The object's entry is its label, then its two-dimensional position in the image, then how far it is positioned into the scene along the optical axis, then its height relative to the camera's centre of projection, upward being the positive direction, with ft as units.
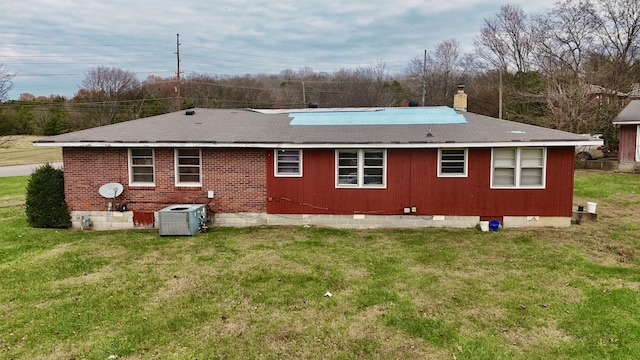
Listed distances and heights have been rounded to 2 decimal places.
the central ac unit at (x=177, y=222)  41.06 -6.80
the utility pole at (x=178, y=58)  115.81 +28.50
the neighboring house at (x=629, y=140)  79.56 +3.28
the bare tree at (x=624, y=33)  122.83 +37.56
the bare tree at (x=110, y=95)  167.32 +27.33
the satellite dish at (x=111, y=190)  43.91 -3.90
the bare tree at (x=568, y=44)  128.26 +35.96
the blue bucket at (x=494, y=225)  41.98 -7.07
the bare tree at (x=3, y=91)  93.66 +14.24
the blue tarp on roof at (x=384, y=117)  49.16 +4.79
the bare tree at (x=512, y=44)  146.20 +40.87
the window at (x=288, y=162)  44.47 -0.82
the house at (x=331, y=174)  42.19 -2.09
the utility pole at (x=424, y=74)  178.11 +35.34
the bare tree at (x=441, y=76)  173.68 +34.49
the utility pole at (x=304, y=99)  176.71 +24.43
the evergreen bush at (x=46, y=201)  45.03 -5.29
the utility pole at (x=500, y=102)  118.62 +15.49
